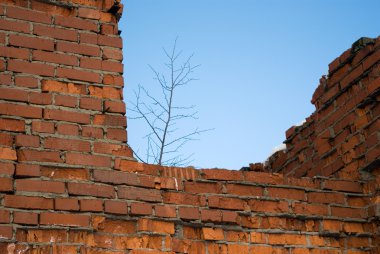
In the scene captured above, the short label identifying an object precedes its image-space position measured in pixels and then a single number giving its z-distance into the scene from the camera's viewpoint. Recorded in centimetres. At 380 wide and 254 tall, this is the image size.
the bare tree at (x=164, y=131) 784
